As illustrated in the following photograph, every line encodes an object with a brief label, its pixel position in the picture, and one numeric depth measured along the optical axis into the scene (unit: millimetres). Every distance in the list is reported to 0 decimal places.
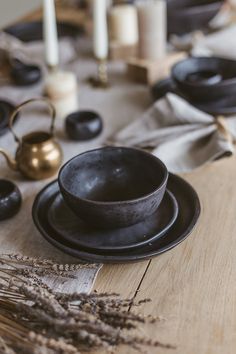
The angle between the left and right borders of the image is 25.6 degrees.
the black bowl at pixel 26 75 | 1498
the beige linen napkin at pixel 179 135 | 1085
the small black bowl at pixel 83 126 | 1187
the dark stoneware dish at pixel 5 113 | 1226
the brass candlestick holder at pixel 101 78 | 1504
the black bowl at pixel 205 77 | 1206
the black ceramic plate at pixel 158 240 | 763
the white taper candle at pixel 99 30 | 1430
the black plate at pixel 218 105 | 1202
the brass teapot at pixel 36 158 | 1035
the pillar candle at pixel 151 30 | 1449
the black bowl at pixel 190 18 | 1681
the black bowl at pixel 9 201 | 918
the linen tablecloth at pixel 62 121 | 858
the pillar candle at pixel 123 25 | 1650
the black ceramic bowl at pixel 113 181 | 791
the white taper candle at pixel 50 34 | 1342
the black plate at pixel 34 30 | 1845
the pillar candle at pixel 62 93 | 1327
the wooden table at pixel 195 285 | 670
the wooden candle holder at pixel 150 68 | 1483
